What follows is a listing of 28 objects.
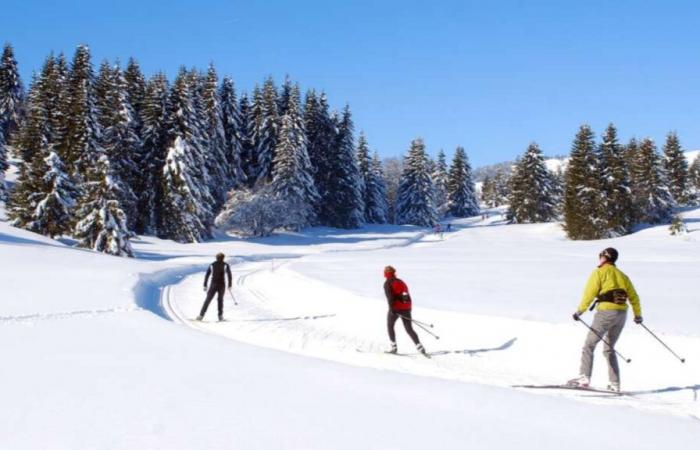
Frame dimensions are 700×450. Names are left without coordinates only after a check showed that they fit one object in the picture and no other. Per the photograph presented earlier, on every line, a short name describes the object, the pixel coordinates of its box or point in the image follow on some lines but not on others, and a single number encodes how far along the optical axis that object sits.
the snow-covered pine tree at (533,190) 66.62
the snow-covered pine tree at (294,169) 54.12
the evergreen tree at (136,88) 48.65
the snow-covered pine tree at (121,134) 43.78
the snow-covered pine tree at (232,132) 58.00
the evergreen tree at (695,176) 95.94
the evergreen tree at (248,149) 61.38
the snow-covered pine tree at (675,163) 69.12
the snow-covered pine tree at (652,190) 56.41
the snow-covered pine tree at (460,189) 90.81
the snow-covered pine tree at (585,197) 47.97
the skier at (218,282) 14.07
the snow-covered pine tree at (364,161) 75.88
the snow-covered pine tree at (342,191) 64.00
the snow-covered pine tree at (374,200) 76.44
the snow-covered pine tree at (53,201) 35.78
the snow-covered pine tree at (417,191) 75.69
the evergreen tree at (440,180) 95.12
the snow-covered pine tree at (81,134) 41.69
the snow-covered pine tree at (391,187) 104.91
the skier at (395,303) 10.59
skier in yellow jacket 7.90
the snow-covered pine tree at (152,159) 46.56
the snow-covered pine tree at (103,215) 33.03
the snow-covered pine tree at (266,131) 59.59
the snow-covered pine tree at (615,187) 48.44
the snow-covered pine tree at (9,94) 65.06
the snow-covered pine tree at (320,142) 64.12
